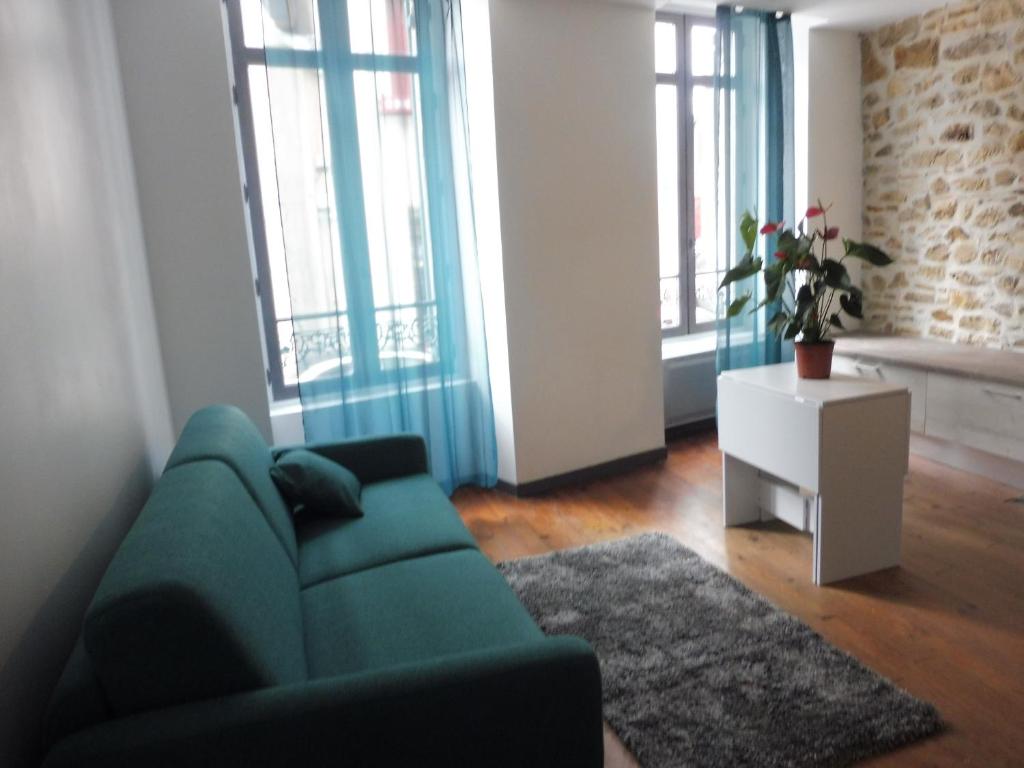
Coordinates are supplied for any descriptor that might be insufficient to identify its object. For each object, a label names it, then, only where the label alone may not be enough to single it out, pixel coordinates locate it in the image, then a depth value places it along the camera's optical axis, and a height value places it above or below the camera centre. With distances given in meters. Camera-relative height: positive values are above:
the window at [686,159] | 4.75 +0.51
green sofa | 1.26 -0.77
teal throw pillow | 2.61 -0.78
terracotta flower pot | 3.03 -0.52
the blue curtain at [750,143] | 4.46 +0.56
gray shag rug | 2.02 -1.35
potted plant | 2.96 -0.22
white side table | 2.77 -0.86
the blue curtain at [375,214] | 3.41 +0.22
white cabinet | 3.59 -0.95
